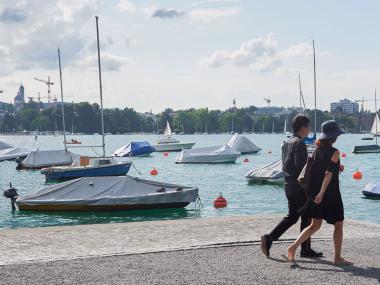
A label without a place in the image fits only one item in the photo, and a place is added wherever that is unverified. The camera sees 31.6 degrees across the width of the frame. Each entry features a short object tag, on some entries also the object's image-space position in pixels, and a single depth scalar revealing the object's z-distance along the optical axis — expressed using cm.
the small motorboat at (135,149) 8231
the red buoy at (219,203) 2562
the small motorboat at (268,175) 3647
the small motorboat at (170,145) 9906
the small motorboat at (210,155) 6469
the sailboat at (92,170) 4156
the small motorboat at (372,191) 2788
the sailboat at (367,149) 8738
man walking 900
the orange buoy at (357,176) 4288
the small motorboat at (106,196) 2302
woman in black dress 873
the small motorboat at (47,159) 5903
